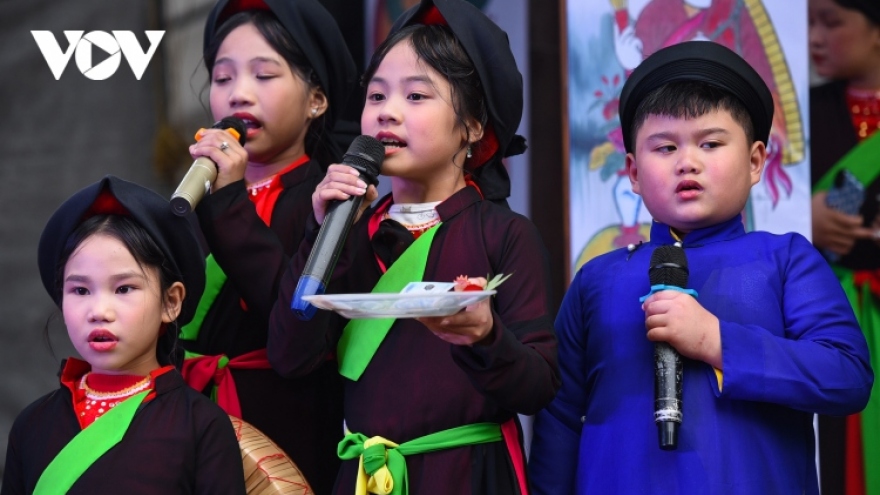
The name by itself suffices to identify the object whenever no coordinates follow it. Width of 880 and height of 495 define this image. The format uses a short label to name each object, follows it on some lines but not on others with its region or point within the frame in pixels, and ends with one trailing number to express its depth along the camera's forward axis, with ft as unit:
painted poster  23.49
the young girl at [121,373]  15.35
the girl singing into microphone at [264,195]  16.74
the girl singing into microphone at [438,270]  14.90
